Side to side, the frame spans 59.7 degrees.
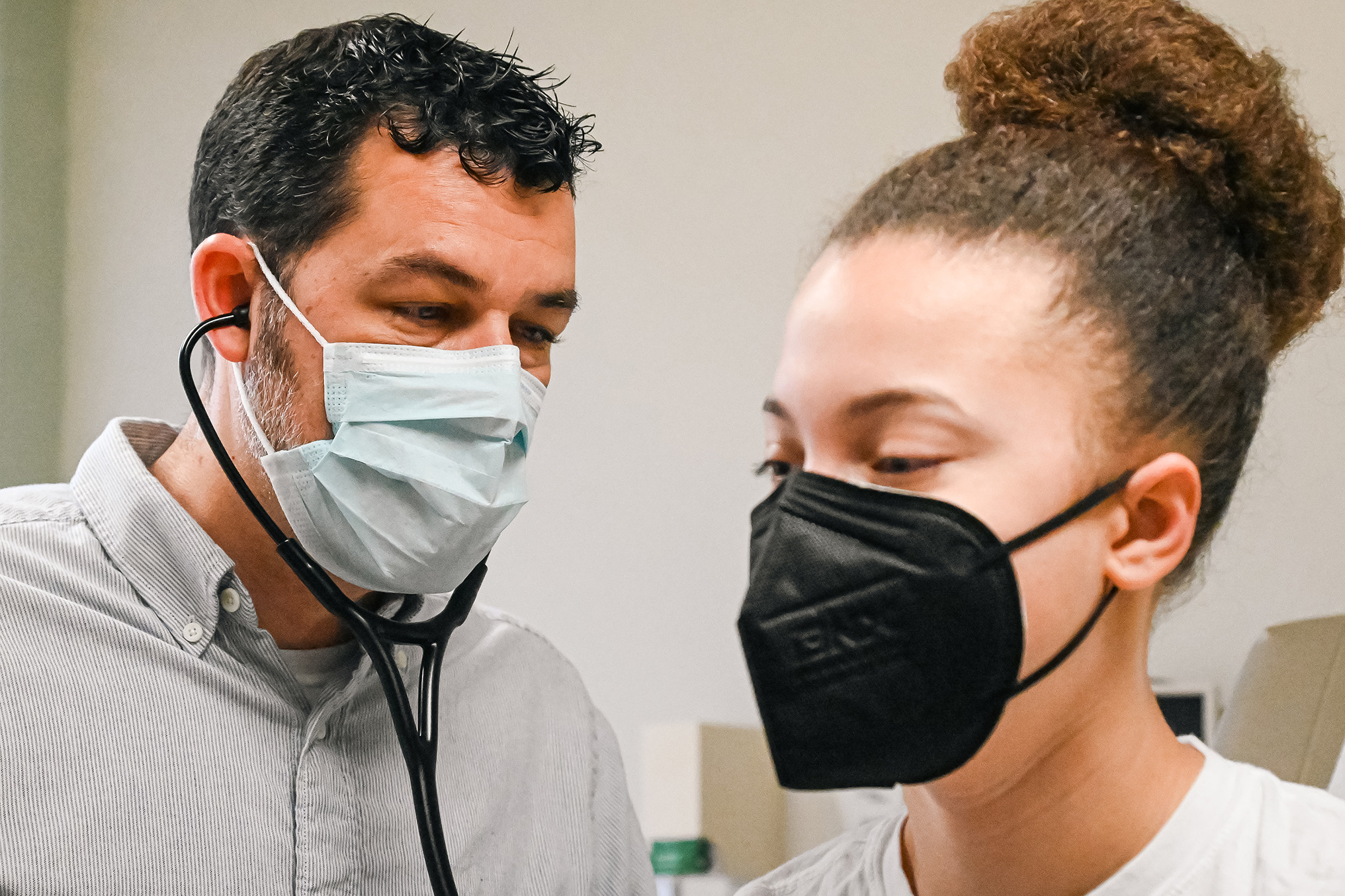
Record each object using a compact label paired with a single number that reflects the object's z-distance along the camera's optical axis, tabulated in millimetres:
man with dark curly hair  1089
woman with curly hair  755
